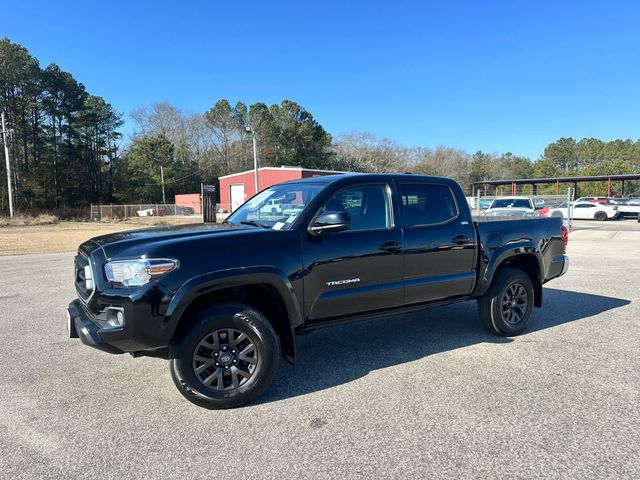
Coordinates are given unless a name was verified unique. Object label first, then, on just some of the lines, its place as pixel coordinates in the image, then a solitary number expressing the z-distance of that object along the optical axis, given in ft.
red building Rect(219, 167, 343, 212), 139.44
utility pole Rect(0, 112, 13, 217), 132.01
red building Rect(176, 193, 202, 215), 179.20
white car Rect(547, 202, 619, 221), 102.78
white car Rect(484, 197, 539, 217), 64.69
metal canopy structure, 138.31
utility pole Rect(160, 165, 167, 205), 198.18
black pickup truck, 10.69
